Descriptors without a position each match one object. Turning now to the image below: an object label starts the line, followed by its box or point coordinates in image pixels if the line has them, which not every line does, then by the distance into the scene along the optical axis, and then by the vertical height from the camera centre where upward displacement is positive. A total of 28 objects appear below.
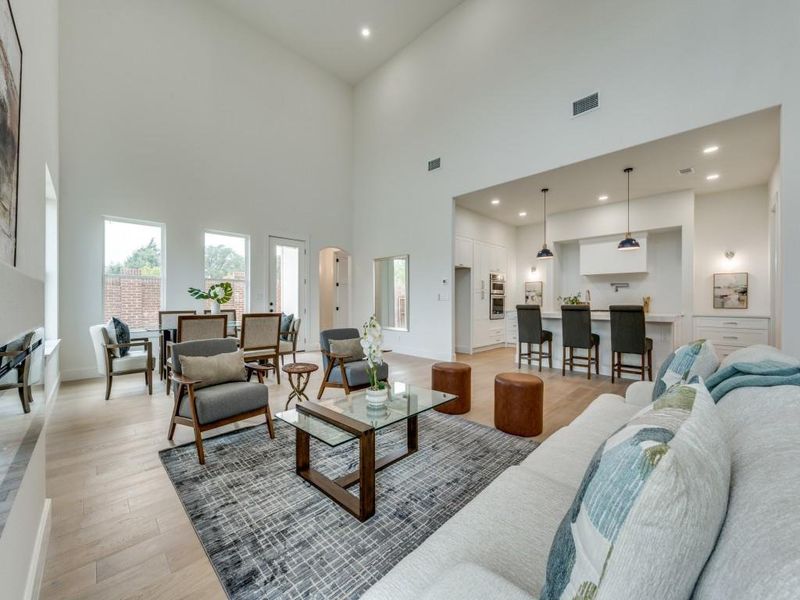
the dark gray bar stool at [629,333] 4.64 -0.46
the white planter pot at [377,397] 2.36 -0.67
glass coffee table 1.91 -0.79
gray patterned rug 1.54 -1.20
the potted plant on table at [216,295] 4.68 +0.08
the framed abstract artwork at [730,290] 5.89 +0.15
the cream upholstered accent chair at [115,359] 3.98 -0.70
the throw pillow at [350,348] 3.86 -0.55
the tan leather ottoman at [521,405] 2.97 -0.92
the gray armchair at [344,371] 3.58 -0.76
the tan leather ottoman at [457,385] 3.54 -0.89
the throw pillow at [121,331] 4.12 -0.37
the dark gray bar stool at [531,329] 5.61 -0.49
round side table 3.42 -0.70
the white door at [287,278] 7.06 +0.47
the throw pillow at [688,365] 1.83 -0.36
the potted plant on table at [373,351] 2.39 -0.37
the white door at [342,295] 8.49 +0.13
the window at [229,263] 6.27 +0.71
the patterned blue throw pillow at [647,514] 0.51 -0.35
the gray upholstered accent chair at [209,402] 2.55 -0.78
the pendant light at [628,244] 5.42 +0.88
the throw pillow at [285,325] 5.47 -0.40
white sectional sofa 0.48 -0.67
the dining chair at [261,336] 4.21 -0.45
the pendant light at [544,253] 6.03 +0.82
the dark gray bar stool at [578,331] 5.17 -0.49
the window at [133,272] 5.29 +0.46
